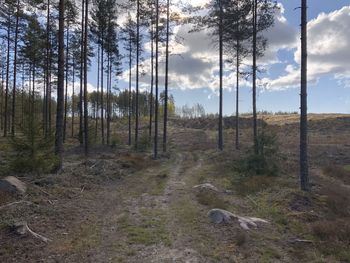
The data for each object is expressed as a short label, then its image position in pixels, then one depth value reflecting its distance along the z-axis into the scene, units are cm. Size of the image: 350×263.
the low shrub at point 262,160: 1639
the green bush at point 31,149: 1184
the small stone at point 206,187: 1335
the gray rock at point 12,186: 964
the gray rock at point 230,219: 887
